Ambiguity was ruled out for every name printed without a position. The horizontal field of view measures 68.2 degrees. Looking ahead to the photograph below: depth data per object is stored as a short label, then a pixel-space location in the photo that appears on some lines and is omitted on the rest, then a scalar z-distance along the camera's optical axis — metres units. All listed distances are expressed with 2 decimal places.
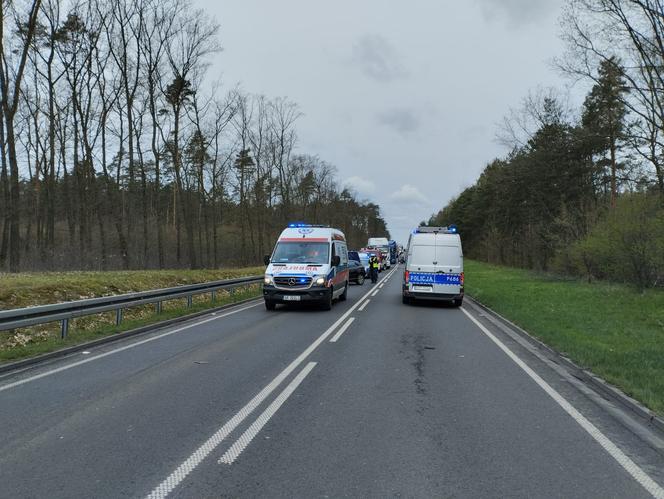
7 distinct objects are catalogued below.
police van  16.86
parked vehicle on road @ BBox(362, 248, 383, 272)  41.14
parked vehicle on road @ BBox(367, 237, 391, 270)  46.56
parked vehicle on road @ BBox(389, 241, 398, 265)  59.82
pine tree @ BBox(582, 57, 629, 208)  23.09
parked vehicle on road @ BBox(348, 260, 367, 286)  27.72
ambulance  14.97
